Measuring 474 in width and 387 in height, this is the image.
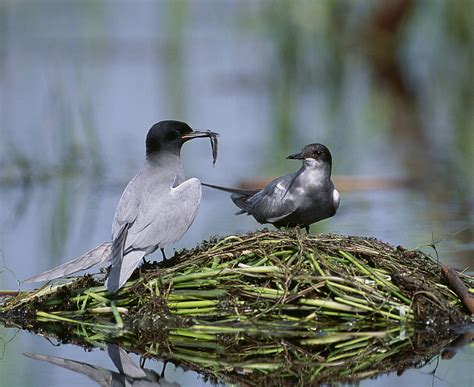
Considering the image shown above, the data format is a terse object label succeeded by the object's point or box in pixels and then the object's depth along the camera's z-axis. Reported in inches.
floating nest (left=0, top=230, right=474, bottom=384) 518.0
